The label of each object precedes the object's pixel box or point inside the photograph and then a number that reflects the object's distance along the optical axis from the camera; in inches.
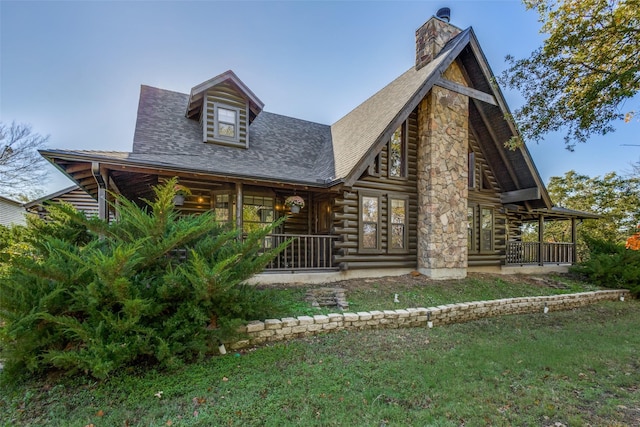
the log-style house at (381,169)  351.6
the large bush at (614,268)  415.2
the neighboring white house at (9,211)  832.3
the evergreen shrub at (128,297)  135.9
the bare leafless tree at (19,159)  820.6
